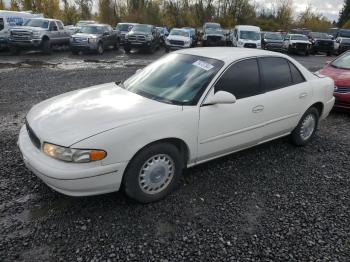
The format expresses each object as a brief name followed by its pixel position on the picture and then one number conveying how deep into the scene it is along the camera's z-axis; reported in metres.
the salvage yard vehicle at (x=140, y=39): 19.27
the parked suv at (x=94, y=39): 16.86
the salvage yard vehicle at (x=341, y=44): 25.34
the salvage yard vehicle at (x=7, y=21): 15.94
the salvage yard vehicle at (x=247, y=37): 20.86
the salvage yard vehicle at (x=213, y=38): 23.78
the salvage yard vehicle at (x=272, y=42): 22.84
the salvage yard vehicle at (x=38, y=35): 15.44
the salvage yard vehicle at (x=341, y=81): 6.81
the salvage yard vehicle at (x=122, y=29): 22.05
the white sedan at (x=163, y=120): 2.90
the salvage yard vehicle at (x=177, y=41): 19.84
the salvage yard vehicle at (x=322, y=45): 24.98
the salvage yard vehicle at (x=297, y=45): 23.25
